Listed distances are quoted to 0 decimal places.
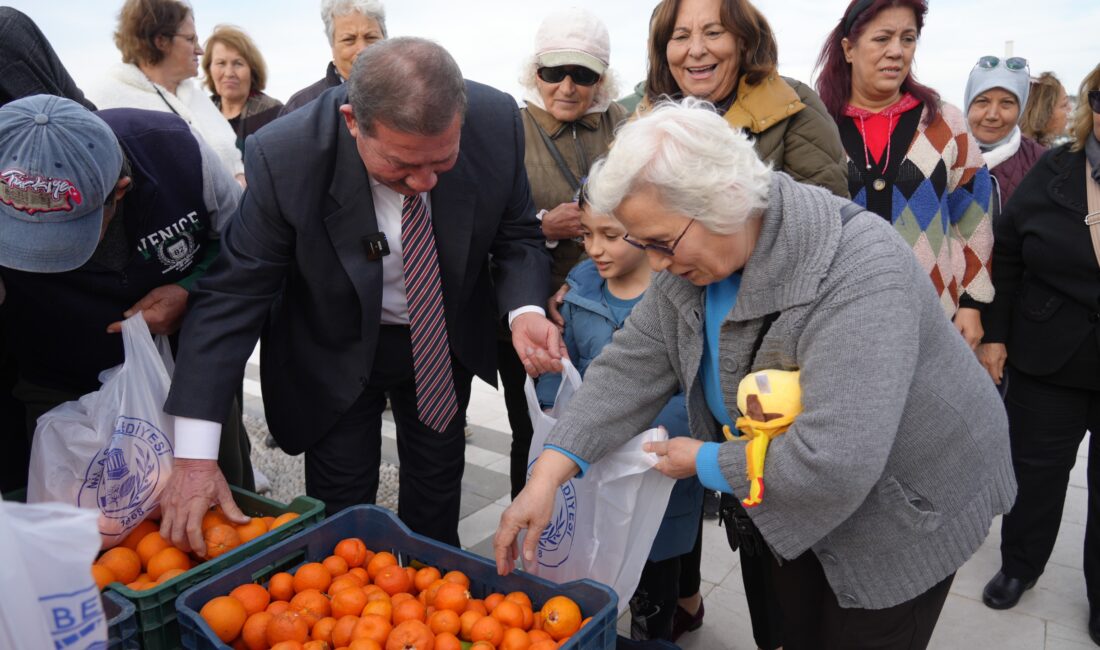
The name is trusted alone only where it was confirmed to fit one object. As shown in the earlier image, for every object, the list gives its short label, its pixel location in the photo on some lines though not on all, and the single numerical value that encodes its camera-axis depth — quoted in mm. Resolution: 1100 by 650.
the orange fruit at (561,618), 1497
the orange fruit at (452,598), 1576
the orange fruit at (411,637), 1454
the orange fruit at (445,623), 1520
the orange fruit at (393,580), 1661
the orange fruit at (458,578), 1646
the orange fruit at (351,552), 1707
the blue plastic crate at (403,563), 1442
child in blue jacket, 2176
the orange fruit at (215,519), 1770
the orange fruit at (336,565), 1675
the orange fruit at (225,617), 1439
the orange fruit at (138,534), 1773
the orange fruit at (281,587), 1611
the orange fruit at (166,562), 1650
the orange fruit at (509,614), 1530
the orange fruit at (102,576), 1575
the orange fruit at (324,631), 1531
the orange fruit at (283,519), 1770
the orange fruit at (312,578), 1622
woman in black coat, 2455
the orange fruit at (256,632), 1475
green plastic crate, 1469
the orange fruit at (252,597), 1527
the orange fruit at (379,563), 1709
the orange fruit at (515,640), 1467
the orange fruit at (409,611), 1552
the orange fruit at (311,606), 1562
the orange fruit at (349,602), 1563
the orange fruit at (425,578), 1689
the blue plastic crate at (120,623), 1380
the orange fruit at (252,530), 1768
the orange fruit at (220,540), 1719
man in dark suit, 1727
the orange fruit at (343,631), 1507
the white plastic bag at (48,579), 1016
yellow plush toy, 1359
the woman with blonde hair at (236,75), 4582
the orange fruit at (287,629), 1486
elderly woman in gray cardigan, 1284
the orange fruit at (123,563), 1639
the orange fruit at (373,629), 1470
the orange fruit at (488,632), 1492
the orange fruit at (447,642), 1475
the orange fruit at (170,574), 1577
